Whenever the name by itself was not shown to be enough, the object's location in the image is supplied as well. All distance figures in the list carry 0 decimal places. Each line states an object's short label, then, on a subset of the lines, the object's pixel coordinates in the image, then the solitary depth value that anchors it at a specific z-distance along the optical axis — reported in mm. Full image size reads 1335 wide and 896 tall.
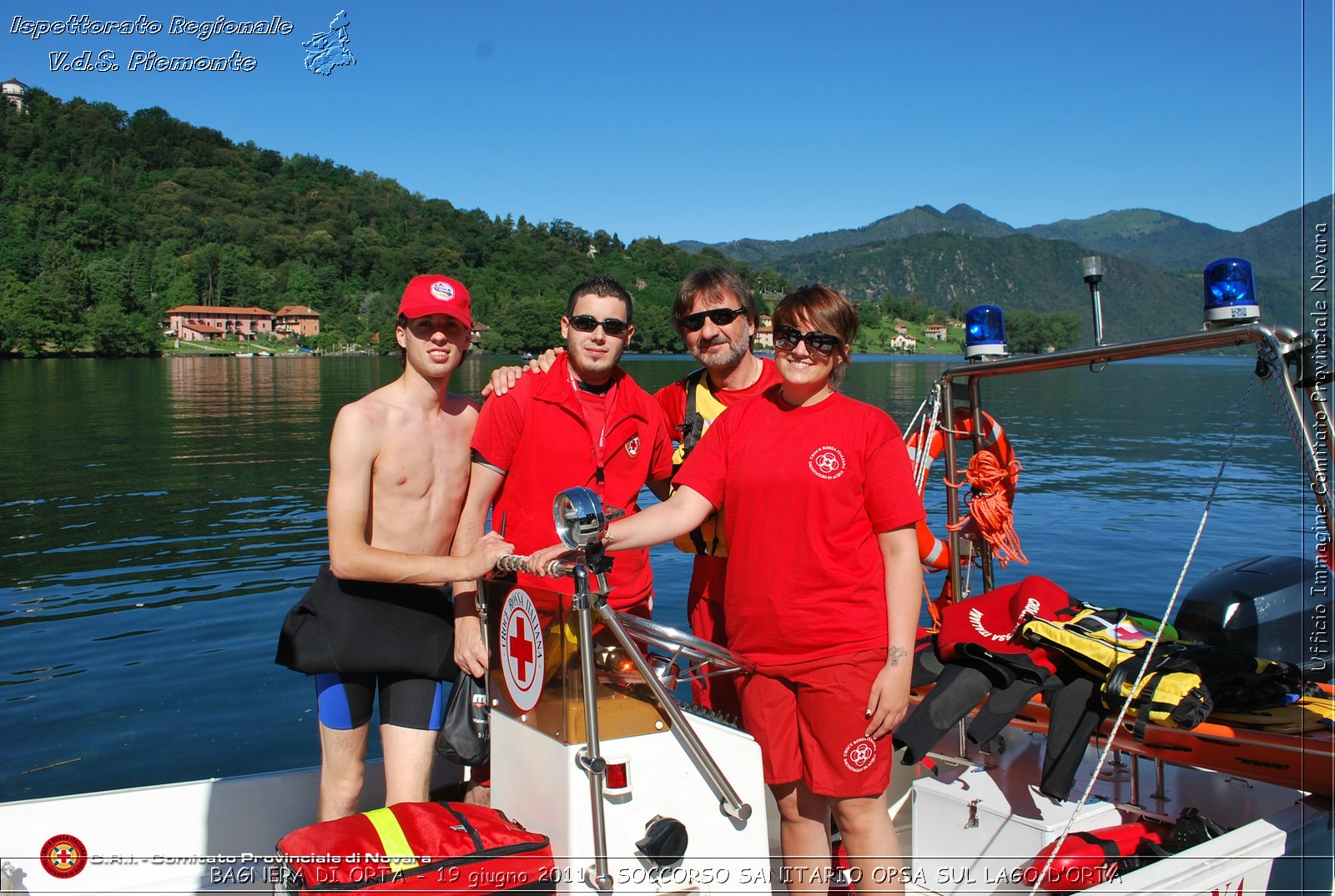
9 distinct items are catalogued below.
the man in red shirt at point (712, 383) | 3359
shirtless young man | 2900
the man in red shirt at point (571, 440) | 3186
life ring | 4684
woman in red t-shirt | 2617
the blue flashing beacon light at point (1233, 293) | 3186
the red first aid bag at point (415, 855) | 2109
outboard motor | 4324
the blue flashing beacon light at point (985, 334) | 4496
